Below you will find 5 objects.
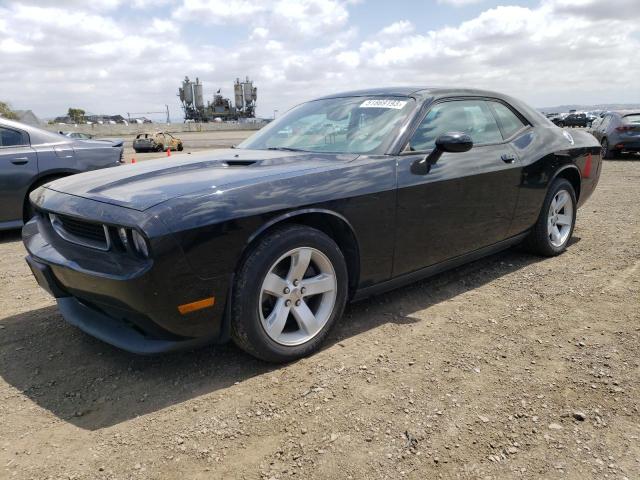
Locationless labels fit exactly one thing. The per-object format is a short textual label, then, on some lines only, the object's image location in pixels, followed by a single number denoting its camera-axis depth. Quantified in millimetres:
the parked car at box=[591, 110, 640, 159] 13656
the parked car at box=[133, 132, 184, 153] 26609
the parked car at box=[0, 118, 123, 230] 5574
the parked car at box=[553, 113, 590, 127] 46531
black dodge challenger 2332
